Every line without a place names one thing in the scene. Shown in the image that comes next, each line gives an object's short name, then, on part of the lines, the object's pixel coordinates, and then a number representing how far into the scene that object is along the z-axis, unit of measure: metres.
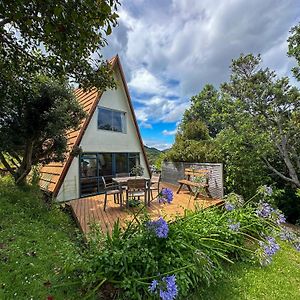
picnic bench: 7.95
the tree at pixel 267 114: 9.16
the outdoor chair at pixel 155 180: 7.03
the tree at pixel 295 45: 8.38
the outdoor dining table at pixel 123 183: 6.08
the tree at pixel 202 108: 26.52
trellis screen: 8.16
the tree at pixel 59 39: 2.74
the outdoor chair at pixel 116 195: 6.08
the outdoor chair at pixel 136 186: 5.73
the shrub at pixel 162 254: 2.53
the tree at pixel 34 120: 5.99
